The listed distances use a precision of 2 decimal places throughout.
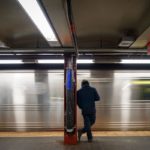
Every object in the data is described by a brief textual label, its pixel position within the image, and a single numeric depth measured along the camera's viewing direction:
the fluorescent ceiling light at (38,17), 2.51
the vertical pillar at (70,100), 5.50
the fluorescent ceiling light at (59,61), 6.65
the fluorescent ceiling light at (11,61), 6.75
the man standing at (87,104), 5.60
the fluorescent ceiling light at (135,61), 6.56
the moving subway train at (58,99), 7.23
